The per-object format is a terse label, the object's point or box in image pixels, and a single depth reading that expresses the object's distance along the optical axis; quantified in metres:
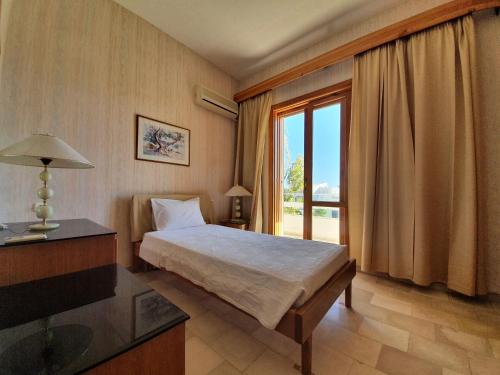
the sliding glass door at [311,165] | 2.70
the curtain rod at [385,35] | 1.80
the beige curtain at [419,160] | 1.80
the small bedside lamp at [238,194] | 3.25
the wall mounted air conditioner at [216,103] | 3.05
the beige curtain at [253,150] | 3.32
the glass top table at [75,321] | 0.43
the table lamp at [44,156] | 0.97
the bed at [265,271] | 1.09
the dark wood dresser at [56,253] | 0.82
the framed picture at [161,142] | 2.48
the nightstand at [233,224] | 3.21
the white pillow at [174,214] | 2.37
